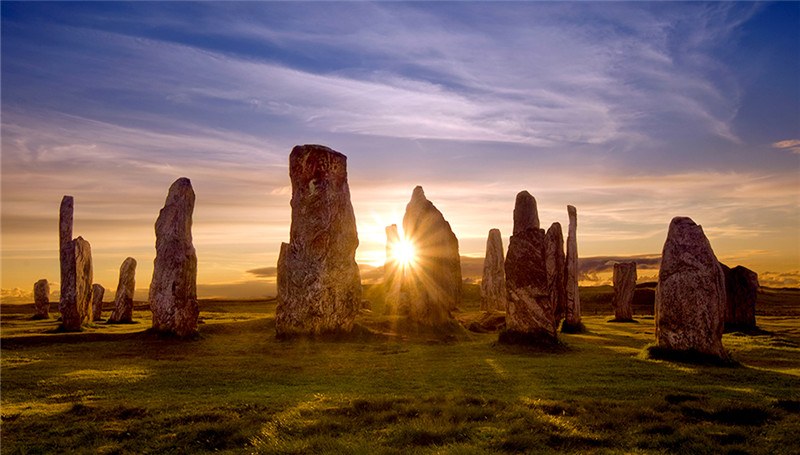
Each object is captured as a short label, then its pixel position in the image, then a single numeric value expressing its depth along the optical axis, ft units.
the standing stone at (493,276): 126.52
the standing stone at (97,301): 111.91
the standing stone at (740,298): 87.10
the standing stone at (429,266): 87.15
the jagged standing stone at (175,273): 74.95
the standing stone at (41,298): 127.85
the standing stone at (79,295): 85.25
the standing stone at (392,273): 106.88
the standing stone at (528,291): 66.28
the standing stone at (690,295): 52.11
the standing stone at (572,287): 89.71
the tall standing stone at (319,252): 75.41
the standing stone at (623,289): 111.65
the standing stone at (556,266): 86.99
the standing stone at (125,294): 107.14
